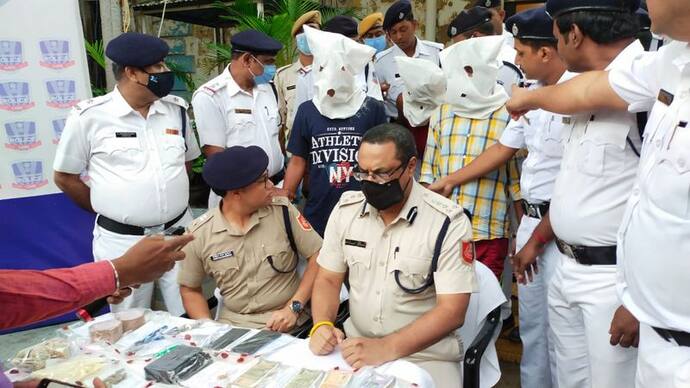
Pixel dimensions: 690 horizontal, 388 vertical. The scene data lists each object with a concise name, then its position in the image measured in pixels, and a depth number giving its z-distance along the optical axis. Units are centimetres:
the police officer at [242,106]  361
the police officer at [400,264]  204
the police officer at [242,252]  253
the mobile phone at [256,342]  183
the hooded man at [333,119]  323
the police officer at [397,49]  404
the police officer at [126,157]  291
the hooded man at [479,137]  280
